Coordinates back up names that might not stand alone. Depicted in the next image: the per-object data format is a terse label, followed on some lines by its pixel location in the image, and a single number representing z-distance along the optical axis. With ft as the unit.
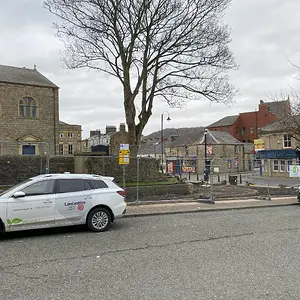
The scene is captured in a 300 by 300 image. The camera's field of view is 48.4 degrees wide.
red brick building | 231.71
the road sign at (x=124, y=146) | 44.91
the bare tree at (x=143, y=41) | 68.80
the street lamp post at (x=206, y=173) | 82.28
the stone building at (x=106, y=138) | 85.13
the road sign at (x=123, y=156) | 44.55
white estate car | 27.22
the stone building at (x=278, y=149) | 136.36
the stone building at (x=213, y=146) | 187.01
